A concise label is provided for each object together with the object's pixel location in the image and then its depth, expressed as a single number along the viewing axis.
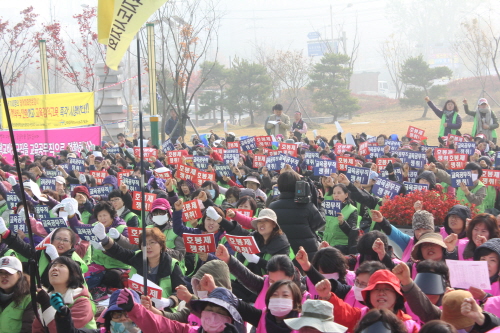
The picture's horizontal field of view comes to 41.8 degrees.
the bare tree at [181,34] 20.58
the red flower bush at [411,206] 7.29
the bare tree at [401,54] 46.54
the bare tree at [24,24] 25.67
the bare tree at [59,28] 24.70
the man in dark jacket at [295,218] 6.19
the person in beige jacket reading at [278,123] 15.70
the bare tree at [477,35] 33.41
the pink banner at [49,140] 16.11
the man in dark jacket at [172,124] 19.88
